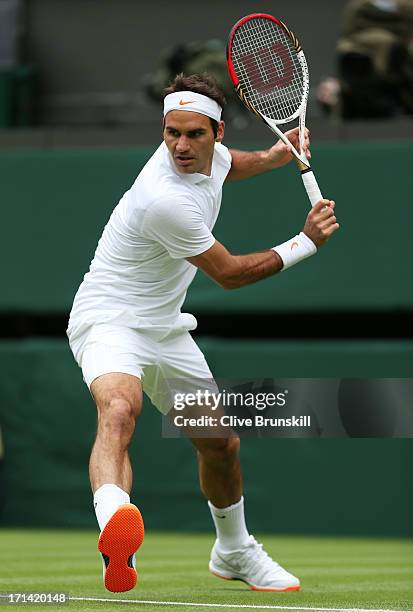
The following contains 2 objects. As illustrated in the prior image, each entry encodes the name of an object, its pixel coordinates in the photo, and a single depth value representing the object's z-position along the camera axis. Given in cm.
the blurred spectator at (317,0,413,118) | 2098
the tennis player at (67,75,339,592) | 1068
